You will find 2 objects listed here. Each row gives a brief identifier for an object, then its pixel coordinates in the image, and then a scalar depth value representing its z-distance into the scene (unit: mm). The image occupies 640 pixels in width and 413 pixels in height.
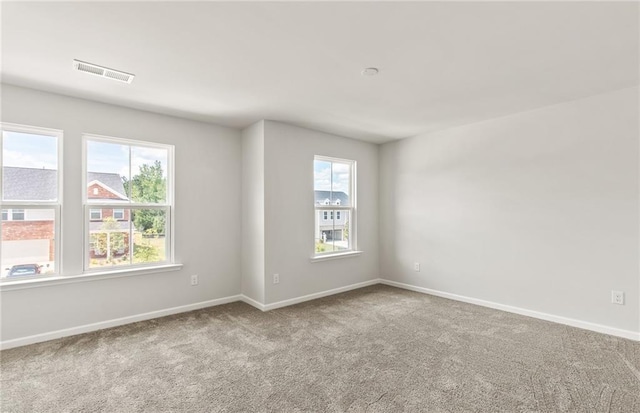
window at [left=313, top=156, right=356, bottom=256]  4664
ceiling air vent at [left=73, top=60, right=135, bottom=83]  2475
